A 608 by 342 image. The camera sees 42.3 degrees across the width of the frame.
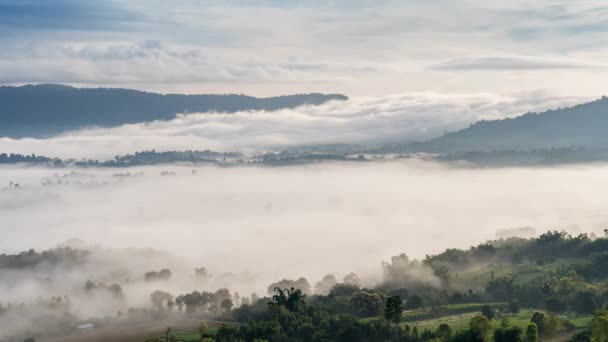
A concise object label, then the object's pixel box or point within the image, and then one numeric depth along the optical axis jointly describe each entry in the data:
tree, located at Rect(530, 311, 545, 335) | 177.25
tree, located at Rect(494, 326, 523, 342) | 166.12
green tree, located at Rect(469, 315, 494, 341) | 168.62
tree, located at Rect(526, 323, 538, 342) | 163.62
